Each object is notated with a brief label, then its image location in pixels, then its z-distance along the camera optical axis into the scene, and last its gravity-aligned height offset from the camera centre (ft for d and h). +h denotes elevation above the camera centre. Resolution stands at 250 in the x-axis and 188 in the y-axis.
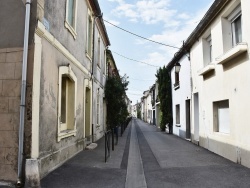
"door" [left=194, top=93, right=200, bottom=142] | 40.63 -0.40
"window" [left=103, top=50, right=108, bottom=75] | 57.23 +11.09
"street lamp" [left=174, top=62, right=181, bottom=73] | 51.55 +9.15
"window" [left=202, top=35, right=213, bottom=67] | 34.86 +8.01
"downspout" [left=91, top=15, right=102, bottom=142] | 39.18 +8.75
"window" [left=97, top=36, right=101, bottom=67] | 46.81 +10.78
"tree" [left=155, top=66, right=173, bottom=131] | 64.80 +4.60
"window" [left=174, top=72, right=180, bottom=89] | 55.11 +6.94
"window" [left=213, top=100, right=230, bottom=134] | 27.78 -0.40
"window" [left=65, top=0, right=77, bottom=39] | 24.82 +10.13
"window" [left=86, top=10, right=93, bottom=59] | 37.76 +11.68
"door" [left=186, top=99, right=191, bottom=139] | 47.62 -1.19
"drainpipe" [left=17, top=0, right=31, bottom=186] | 16.07 +1.30
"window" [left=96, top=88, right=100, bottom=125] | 46.03 +0.92
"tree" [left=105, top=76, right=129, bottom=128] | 56.70 +3.26
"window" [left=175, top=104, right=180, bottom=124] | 58.34 +0.12
